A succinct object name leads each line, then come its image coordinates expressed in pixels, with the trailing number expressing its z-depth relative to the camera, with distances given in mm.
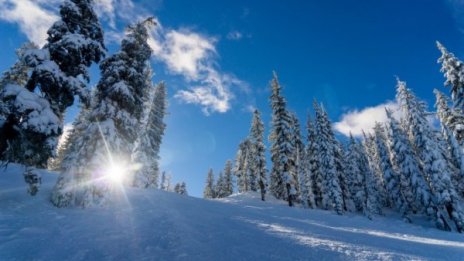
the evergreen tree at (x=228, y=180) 72938
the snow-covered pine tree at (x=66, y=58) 13320
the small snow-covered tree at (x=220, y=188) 74000
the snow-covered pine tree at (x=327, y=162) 42594
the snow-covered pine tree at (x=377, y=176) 58512
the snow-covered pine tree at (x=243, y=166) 63125
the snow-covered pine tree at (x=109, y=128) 15539
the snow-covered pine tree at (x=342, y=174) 50284
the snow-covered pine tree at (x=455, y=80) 31266
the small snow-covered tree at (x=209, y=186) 79125
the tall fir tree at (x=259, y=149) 44844
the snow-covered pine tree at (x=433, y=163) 34034
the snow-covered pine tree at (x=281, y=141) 40844
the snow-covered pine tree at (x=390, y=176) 47250
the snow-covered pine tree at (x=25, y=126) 11977
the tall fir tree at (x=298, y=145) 55675
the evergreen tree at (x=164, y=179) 99700
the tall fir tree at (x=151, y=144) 37562
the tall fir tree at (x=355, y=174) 52656
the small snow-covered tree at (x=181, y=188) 84762
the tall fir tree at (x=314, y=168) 49906
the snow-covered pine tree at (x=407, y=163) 38219
